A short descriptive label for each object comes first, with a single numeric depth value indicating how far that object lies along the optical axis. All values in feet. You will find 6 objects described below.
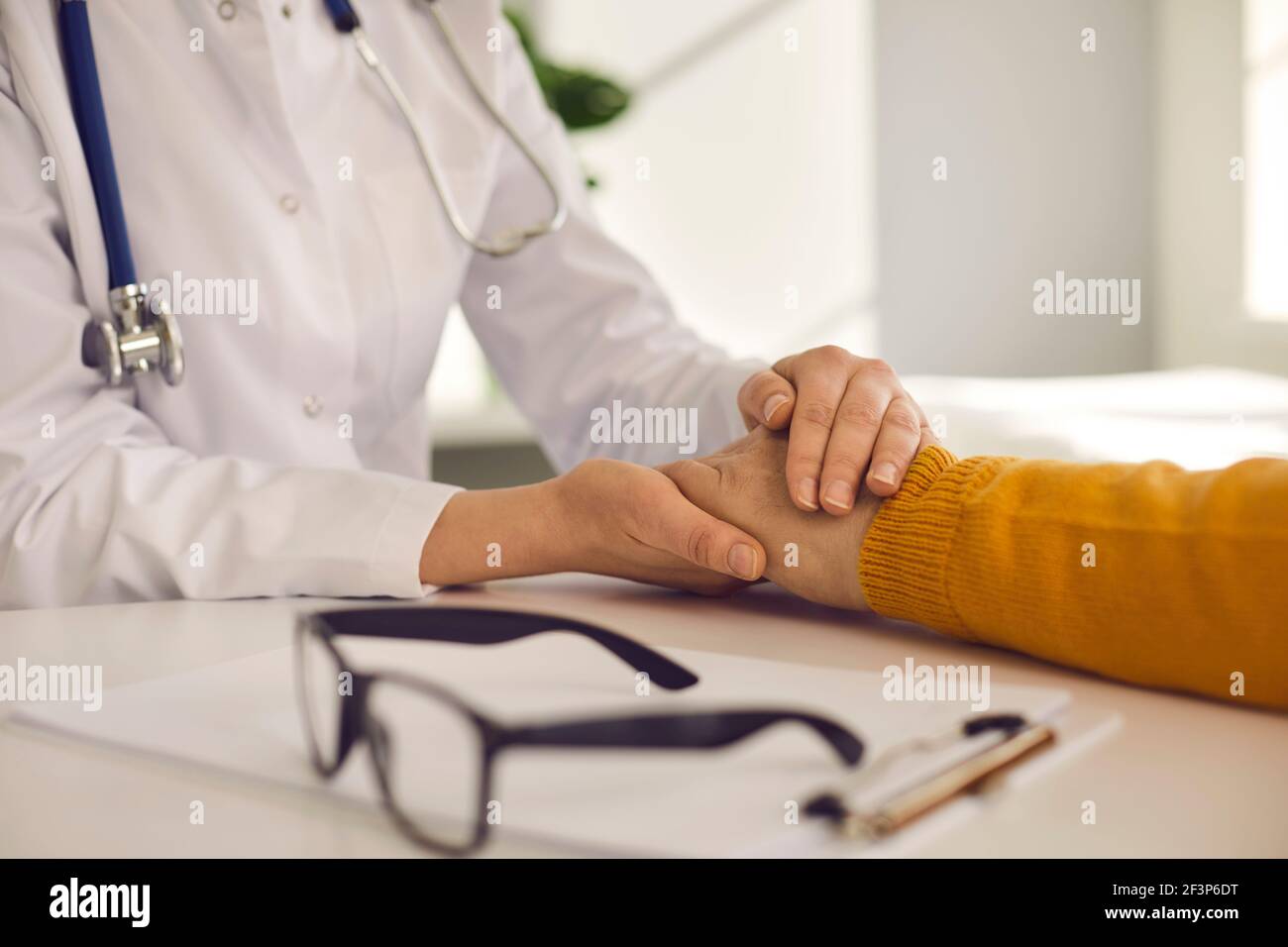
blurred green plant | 8.16
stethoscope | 2.53
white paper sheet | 1.10
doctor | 2.29
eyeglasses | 1.06
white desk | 1.11
